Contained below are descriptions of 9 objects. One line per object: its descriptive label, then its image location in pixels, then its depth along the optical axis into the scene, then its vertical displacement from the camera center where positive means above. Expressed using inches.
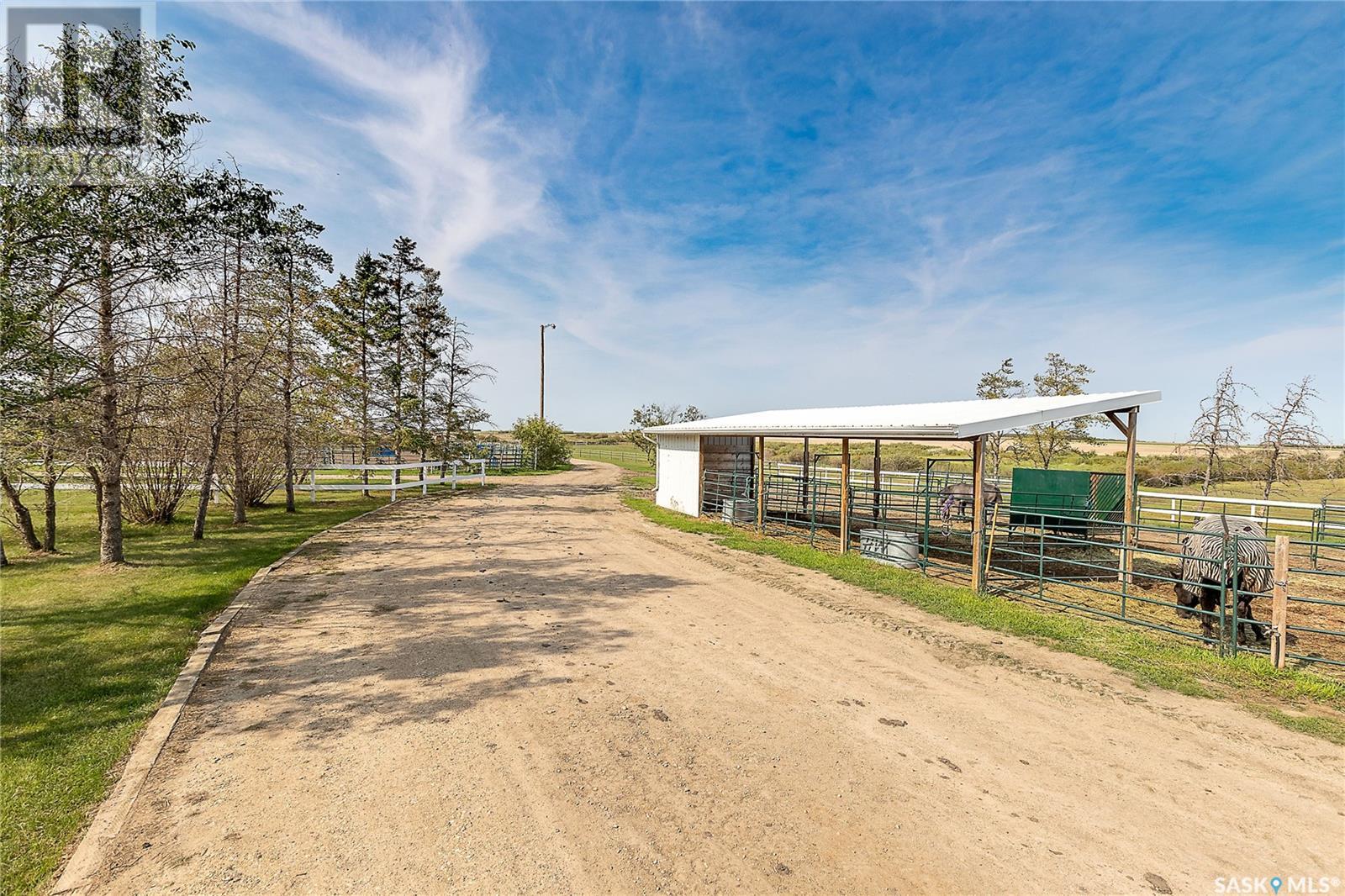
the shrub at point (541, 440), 1467.8 +8.0
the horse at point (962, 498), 528.5 -55.1
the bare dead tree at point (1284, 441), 526.3 +8.3
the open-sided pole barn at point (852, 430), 347.9 +13.2
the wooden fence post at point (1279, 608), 227.1 -68.2
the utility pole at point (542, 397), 1482.5 +128.2
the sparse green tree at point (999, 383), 884.6 +105.7
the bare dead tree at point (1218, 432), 573.3 +18.5
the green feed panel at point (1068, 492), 511.2 -43.5
